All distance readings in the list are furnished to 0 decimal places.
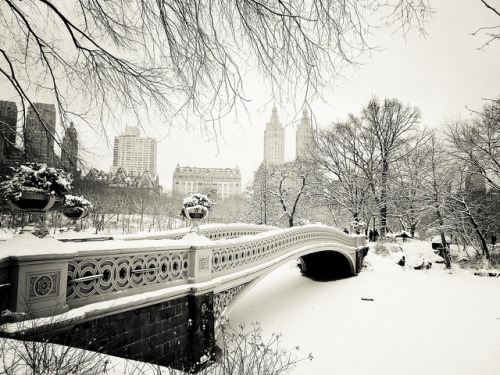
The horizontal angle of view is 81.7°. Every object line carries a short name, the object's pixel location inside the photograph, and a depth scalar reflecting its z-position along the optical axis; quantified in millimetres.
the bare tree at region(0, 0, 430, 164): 2609
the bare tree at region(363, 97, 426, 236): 21750
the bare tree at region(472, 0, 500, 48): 2461
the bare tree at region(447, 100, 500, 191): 13664
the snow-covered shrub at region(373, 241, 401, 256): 18500
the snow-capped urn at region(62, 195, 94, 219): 7398
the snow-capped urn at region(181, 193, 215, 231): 5805
